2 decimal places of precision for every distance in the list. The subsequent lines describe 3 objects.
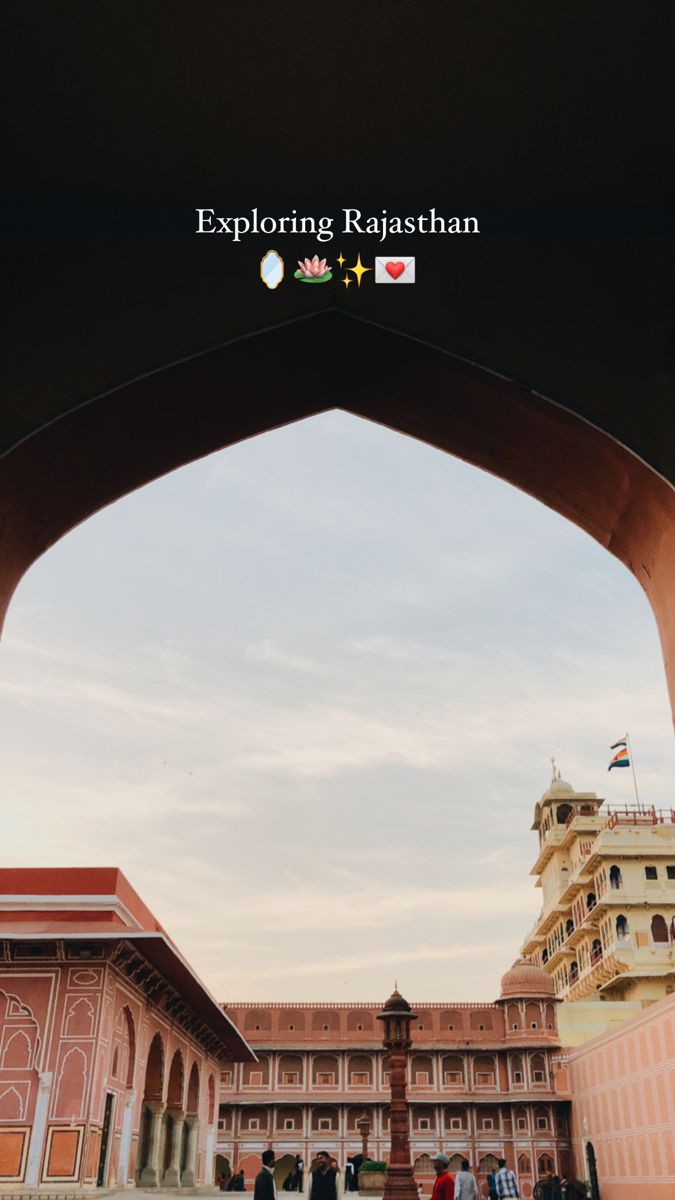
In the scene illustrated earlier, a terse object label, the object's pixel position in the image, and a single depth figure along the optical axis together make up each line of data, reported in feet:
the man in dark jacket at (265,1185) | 30.01
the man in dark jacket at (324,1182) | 30.27
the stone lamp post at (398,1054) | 50.29
